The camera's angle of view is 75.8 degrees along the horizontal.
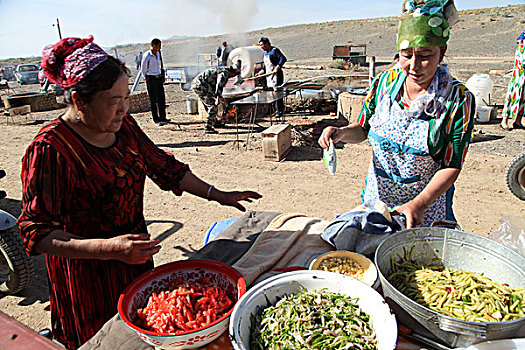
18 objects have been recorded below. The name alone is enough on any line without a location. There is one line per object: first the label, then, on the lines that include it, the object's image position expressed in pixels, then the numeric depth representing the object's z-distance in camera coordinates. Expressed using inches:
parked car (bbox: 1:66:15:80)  1117.1
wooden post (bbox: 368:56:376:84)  442.1
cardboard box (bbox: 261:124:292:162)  259.4
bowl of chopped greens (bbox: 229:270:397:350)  45.3
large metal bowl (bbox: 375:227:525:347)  40.3
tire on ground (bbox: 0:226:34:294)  122.6
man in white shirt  364.5
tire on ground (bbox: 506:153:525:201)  162.1
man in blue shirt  393.9
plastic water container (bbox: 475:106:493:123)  323.0
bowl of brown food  62.5
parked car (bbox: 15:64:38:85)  984.3
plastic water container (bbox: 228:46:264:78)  551.8
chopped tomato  51.6
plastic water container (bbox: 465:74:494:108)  338.0
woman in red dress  58.6
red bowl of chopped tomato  49.9
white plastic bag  76.5
